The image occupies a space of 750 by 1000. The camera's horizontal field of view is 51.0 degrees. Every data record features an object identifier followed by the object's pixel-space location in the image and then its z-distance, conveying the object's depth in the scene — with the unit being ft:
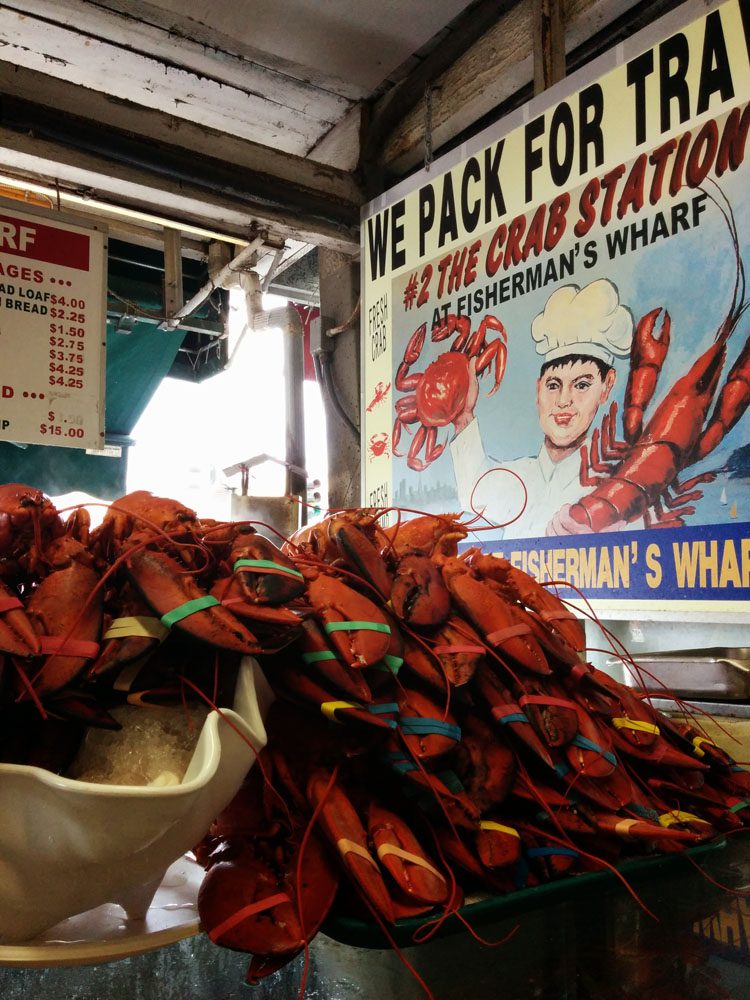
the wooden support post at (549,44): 7.36
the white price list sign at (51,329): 8.38
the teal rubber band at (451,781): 3.12
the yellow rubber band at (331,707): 2.87
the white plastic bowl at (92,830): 2.19
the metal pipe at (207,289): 11.54
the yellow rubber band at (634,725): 3.89
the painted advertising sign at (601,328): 5.72
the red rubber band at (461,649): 3.31
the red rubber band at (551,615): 3.88
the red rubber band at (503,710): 3.29
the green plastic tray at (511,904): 2.61
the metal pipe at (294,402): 12.08
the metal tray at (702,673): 5.31
